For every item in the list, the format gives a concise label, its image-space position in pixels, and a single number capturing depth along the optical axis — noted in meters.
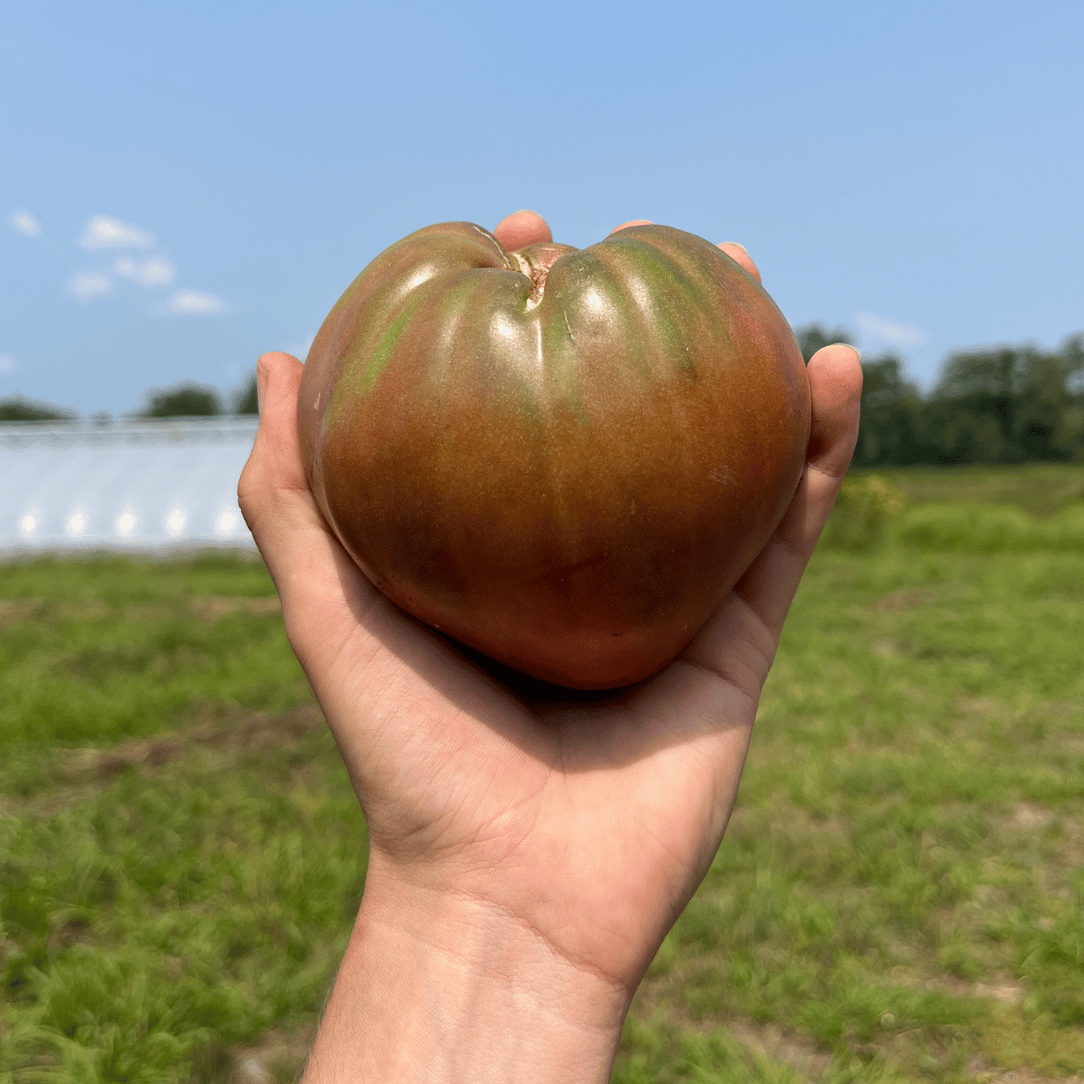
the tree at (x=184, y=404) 57.34
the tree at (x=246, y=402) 50.78
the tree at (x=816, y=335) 28.73
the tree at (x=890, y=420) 50.56
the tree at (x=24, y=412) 53.47
